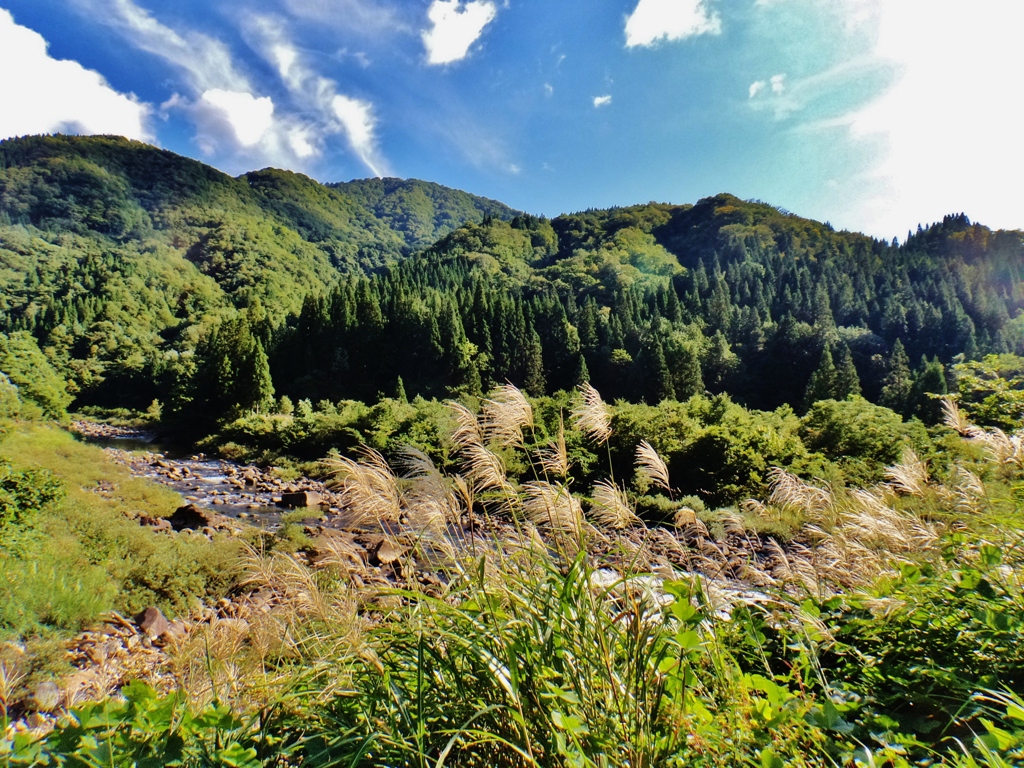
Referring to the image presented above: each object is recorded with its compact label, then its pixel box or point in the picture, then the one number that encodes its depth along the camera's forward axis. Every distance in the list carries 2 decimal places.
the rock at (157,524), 15.74
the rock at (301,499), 21.48
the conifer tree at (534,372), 49.90
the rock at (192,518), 17.03
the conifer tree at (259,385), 40.88
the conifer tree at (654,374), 45.38
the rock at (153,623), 9.81
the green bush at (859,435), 17.84
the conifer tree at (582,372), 48.86
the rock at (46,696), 6.95
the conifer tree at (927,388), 34.50
